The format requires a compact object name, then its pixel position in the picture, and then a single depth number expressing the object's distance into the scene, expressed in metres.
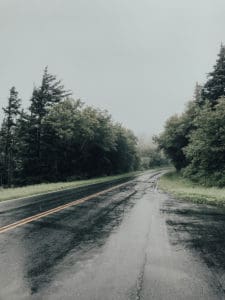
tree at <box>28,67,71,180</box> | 45.72
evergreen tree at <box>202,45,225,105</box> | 33.34
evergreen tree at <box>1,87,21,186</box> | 50.18
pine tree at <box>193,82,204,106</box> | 51.88
